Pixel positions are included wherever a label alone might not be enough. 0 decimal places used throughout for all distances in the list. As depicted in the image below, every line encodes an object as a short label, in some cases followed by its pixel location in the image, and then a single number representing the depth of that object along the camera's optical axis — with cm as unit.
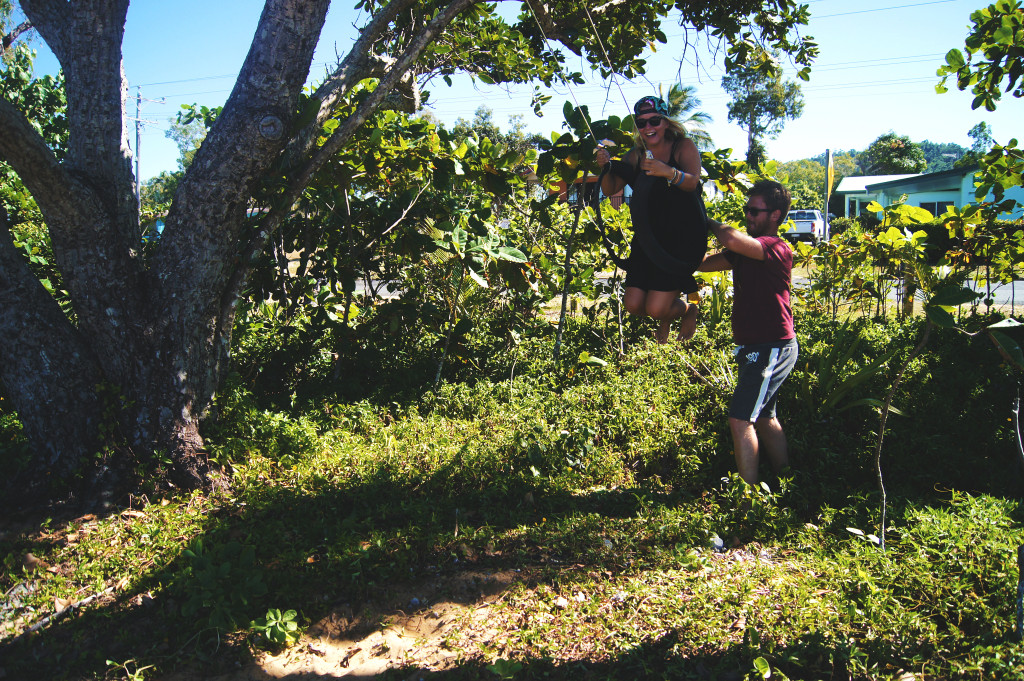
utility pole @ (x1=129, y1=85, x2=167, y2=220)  2681
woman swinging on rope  370
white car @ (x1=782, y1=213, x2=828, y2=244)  2721
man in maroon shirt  364
